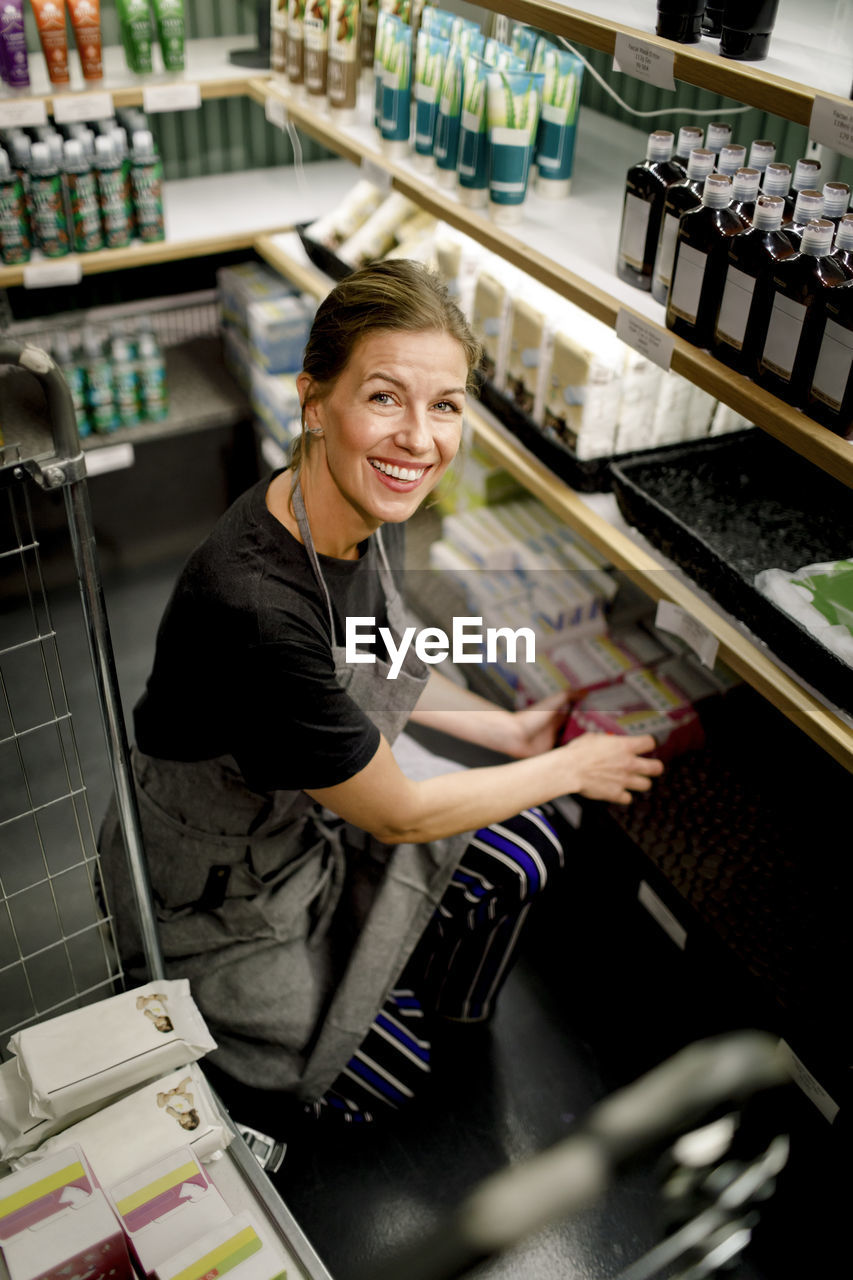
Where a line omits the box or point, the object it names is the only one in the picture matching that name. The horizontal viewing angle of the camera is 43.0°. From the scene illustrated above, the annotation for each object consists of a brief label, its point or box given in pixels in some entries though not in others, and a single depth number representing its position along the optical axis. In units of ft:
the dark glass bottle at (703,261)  5.42
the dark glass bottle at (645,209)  6.10
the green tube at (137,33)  9.83
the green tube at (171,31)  10.03
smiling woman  5.08
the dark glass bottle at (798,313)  4.92
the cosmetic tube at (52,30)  9.45
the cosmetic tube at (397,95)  8.29
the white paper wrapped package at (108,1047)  4.85
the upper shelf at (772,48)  4.74
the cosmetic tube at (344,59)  9.22
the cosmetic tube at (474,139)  7.39
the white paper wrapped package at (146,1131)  4.75
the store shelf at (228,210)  10.56
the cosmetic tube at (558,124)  7.40
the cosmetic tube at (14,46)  9.33
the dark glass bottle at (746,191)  5.38
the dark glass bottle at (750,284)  5.16
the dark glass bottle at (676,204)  5.63
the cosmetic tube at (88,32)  9.57
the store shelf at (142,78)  9.74
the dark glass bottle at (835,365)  4.83
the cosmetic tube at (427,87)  7.99
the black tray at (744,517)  5.93
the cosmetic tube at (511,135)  7.16
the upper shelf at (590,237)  5.23
